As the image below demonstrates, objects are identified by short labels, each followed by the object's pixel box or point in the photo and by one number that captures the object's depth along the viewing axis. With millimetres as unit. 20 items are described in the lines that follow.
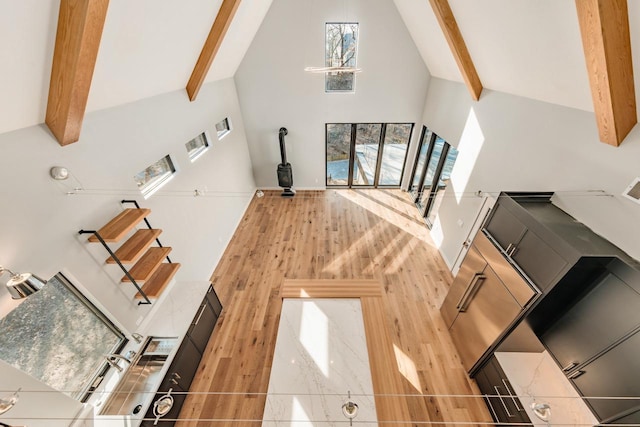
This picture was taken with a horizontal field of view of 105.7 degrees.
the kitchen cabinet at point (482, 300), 2195
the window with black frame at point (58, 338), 1696
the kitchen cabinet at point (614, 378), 1551
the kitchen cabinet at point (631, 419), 1510
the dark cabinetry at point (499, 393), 2197
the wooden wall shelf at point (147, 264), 2488
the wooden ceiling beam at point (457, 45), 2869
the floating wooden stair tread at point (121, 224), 2145
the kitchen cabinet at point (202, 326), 2962
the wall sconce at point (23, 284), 1429
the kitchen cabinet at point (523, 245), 1901
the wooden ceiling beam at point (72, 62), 1454
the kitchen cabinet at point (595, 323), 1629
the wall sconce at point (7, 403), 1377
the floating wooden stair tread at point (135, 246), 2320
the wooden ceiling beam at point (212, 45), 2918
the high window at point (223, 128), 4852
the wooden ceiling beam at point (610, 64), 1438
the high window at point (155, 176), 2905
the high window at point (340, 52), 4848
